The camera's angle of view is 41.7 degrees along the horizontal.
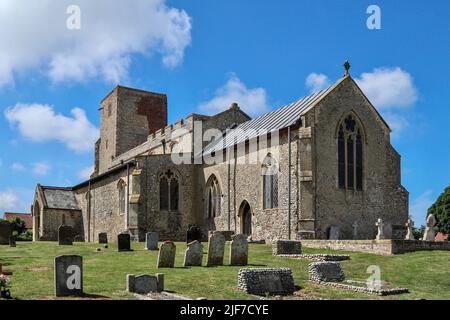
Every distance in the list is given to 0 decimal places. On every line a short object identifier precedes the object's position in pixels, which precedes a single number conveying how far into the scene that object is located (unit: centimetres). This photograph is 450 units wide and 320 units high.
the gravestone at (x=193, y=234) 2812
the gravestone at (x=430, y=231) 2662
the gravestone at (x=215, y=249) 2025
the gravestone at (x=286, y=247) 2353
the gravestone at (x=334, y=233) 2957
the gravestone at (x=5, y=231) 3047
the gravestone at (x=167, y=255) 1939
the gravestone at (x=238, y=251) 2053
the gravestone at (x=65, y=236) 3094
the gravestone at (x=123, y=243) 2684
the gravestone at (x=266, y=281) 1527
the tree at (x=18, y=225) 5465
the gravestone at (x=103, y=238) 3316
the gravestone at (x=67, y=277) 1395
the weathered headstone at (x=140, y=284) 1448
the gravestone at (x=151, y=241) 2708
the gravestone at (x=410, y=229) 2755
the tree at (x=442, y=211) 5109
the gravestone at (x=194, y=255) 2000
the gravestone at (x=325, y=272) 1722
